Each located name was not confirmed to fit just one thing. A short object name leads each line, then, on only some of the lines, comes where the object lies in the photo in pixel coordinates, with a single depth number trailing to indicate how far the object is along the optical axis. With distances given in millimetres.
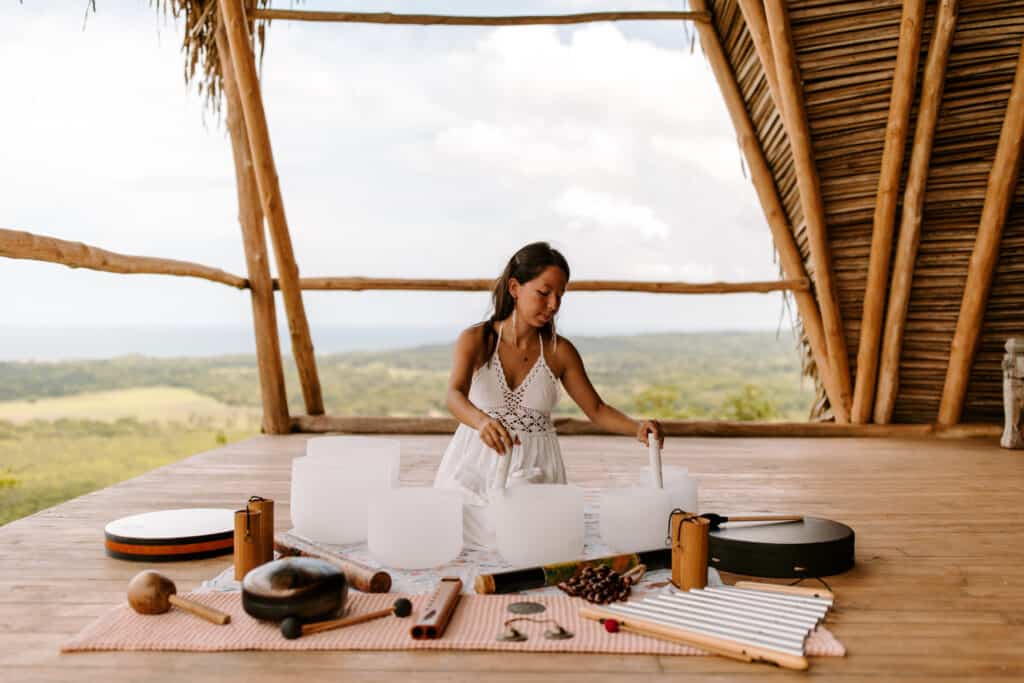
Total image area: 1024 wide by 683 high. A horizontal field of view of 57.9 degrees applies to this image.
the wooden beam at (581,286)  4512
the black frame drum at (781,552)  1782
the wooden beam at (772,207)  4359
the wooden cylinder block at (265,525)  1743
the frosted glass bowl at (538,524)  1790
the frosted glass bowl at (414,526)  1809
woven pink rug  1412
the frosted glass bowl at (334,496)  1995
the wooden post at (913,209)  3574
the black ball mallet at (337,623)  1433
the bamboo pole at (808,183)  3725
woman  2250
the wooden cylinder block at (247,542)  1726
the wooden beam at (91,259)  2570
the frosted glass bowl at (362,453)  2039
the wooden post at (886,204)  3590
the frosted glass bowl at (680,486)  1944
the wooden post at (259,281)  4082
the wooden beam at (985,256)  3656
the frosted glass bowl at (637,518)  1895
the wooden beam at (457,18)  4117
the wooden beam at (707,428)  4344
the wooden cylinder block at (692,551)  1670
